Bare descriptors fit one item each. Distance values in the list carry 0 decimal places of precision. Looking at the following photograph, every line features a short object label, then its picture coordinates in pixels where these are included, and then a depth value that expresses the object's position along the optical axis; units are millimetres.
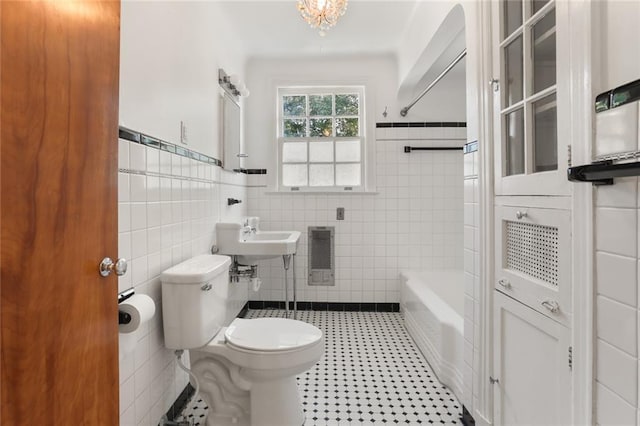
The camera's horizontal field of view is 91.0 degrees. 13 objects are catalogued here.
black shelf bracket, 645
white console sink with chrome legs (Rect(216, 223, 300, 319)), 2264
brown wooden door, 604
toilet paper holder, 1082
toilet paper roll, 1079
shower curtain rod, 1825
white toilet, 1365
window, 3160
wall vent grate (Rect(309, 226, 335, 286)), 3102
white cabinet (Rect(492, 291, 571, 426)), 980
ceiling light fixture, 1771
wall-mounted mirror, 2402
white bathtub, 1840
